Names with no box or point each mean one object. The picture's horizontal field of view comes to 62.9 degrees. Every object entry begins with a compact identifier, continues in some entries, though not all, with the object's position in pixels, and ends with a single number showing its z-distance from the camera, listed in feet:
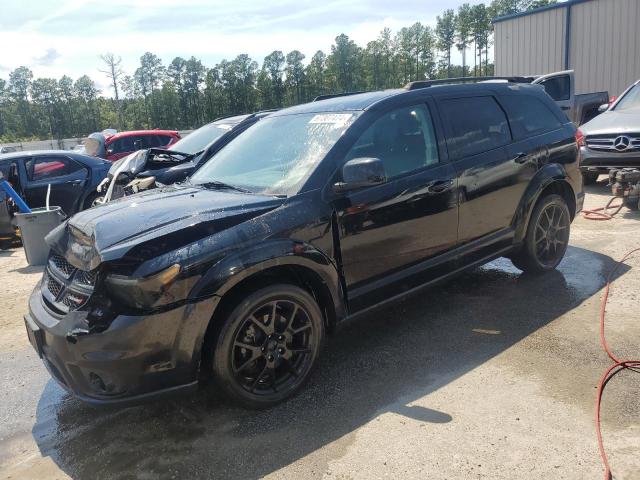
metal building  60.49
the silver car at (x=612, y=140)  26.14
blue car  28.53
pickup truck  38.29
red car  46.09
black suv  8.77
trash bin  23.04
